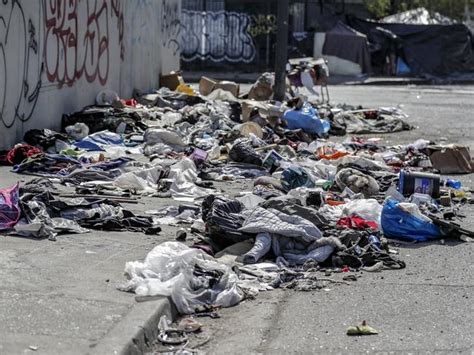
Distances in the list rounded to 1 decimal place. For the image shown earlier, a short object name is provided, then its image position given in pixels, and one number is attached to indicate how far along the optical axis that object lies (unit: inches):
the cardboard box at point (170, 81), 830.5
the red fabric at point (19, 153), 464.9
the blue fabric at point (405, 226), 353.1
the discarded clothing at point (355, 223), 349.1
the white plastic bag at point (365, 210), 370.3
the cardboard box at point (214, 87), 780.5
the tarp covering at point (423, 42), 1414.9
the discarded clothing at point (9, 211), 323.9
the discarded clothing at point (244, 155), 499.8
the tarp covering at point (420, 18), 1594.5
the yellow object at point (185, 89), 773.7
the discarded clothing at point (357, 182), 430.6
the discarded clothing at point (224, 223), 323.3
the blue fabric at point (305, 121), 644.1
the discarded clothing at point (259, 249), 309.1
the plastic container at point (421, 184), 420.2
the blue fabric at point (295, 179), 434.5
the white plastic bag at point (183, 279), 263.0
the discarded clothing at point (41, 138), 505.7
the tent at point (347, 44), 1371.8
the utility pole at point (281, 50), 772.6
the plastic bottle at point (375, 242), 326.5
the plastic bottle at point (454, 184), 464.4
